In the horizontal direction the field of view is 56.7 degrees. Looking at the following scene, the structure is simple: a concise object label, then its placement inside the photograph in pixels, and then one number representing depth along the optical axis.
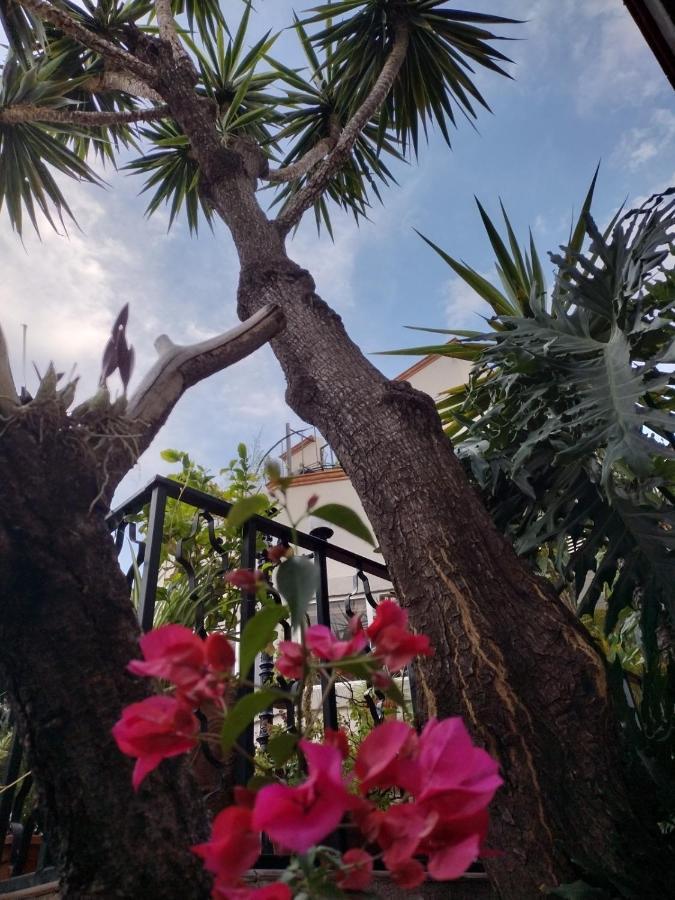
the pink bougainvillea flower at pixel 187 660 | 0.46
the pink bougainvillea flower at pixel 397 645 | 0.50
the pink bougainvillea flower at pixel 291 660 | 0.56
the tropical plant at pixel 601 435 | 1.31
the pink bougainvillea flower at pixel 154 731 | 0.43
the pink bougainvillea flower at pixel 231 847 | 0.38
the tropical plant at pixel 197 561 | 1.92
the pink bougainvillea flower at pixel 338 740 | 0.51
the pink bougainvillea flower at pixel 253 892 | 0.38
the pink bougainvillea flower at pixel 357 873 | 0.41
